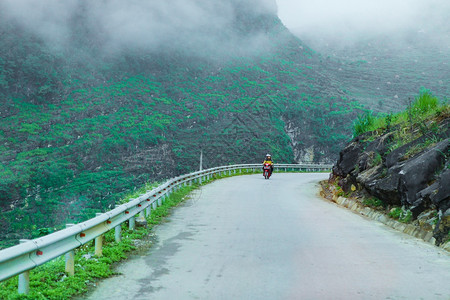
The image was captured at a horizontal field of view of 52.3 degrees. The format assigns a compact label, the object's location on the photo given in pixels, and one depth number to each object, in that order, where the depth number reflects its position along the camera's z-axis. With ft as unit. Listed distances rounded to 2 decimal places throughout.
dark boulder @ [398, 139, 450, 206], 36.94
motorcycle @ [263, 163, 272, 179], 102.94
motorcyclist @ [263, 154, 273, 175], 103.96
